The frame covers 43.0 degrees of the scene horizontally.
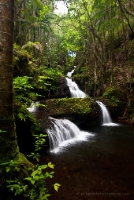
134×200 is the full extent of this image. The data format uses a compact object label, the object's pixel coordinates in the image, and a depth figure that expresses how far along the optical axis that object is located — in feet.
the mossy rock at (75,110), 29.83
